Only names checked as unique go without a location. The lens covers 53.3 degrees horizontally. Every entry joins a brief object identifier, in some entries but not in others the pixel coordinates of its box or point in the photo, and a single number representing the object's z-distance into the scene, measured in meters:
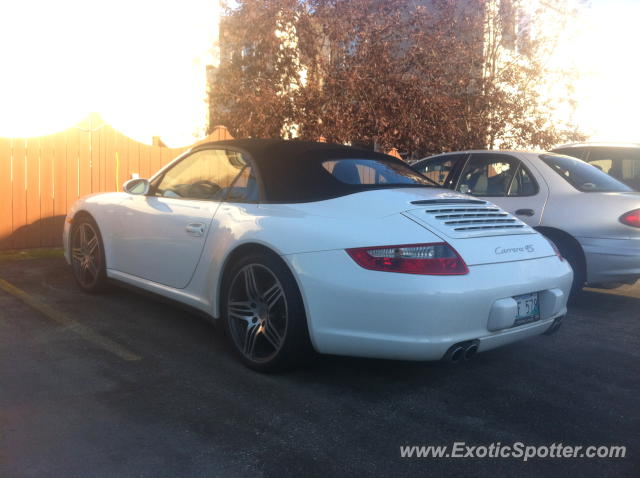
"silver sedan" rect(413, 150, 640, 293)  5.71
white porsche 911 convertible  3.29
